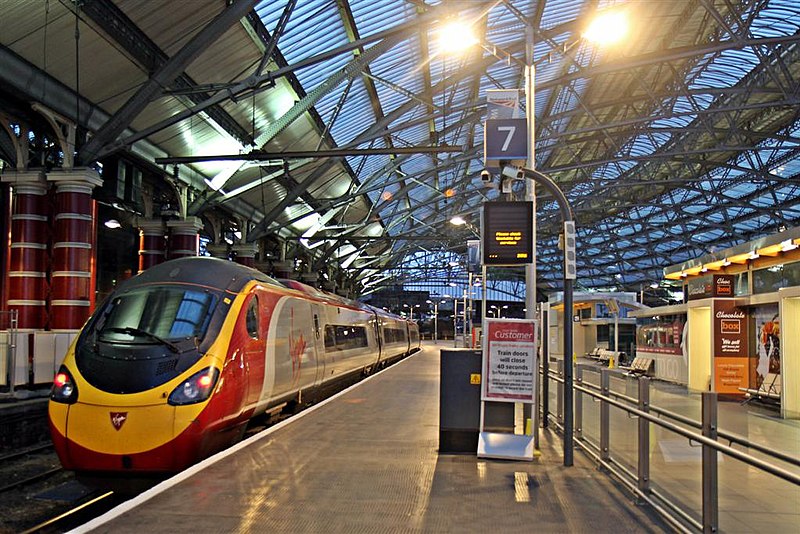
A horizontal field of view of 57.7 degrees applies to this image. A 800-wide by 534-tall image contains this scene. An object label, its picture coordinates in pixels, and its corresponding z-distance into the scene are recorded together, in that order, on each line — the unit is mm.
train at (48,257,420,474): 8180
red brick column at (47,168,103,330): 16891
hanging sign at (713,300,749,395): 18250
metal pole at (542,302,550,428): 11523
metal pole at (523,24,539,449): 10085
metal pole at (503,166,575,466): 8297
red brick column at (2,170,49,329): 16859
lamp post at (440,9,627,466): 8414
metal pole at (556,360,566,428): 11055
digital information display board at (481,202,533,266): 9219
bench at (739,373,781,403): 16375
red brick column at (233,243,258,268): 31969
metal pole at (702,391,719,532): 4988
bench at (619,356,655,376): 26844
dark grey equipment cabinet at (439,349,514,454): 9016
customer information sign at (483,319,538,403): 8922
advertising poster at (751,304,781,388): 16547
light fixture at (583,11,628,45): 12547
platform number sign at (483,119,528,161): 9094
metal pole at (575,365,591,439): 9430
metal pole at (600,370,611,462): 8036
